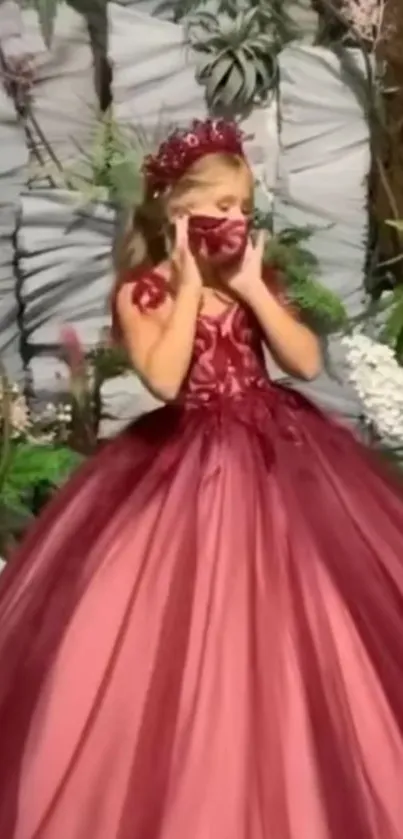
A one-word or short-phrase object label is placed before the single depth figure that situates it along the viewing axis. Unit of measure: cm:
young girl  238
